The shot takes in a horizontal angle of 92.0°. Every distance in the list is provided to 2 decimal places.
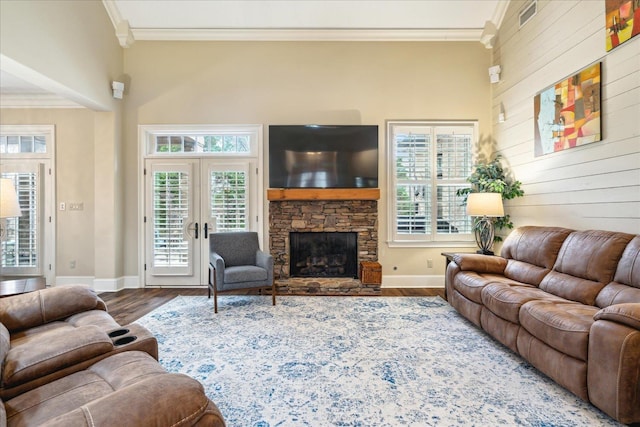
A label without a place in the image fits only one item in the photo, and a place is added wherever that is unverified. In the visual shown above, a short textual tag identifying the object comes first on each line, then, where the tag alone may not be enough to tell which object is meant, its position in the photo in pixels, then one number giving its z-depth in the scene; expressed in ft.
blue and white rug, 6.15
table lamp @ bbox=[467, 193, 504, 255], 13.01
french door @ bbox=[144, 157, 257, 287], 16.20
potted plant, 13.65
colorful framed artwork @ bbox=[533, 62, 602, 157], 9.89
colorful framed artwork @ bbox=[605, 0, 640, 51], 8.62
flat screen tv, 15.39
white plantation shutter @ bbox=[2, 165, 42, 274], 15.97
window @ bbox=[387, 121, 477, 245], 16.26
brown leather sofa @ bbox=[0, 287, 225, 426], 3.14
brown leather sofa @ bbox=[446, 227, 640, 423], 5.73
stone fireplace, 15.74
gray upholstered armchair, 12.36
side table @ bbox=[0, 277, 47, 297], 8.11
